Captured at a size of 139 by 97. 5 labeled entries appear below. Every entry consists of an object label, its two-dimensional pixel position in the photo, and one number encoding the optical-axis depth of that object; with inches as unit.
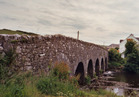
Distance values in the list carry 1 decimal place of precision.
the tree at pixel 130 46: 1091.3
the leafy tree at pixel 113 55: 1299.2
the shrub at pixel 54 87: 177.2
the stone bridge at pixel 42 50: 188.1
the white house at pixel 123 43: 1624.1
